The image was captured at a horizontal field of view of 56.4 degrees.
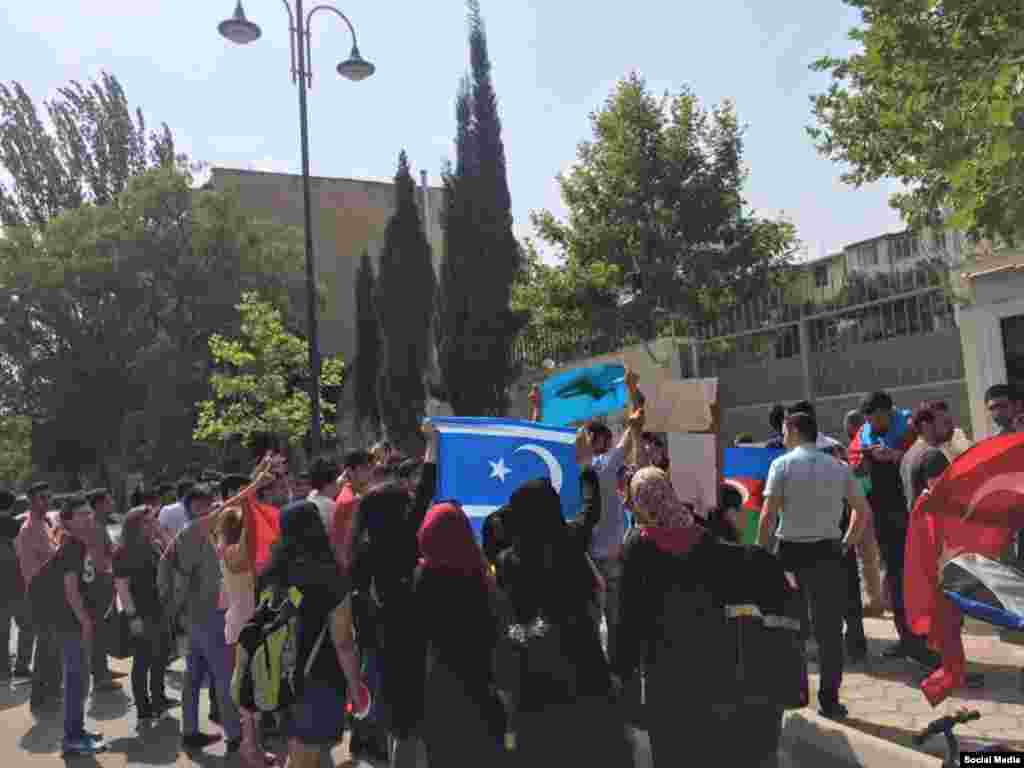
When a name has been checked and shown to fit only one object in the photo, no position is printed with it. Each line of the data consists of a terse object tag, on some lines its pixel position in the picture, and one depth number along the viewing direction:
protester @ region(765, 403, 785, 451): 8.81
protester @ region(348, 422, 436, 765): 4.54
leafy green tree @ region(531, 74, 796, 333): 20.19
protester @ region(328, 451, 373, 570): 6.34
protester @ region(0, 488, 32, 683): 10.73
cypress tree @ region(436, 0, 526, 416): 27.59
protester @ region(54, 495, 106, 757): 7.18
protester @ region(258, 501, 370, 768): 4.48
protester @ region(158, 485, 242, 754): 6.78
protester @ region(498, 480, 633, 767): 3.79
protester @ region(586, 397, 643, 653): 6.58
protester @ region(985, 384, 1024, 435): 7.68
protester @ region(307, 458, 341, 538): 6.58
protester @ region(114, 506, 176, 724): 8.03
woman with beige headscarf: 3.72
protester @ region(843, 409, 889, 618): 6.23
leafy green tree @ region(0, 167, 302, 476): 33.00
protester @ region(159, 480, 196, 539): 8.99
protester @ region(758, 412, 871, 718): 6.03
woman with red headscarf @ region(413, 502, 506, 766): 4.03
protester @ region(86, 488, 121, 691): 9.66
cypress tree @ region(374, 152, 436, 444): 32.69
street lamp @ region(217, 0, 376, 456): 15.94
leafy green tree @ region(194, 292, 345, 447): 19.36
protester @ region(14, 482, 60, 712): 9.08
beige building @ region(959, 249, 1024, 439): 12.72
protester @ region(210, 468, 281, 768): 5.93
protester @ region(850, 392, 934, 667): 7.17
